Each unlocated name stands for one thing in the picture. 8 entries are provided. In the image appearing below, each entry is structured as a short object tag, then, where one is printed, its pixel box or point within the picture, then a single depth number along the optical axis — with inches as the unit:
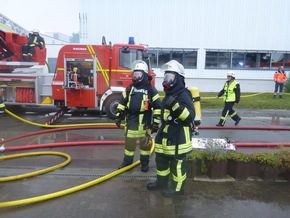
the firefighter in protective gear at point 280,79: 570.6
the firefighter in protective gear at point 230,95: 323.3
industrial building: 664.4
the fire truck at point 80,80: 335.6
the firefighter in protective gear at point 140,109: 174.9
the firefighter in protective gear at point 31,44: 422.3
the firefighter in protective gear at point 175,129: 140.9
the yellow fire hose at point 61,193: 129.0
